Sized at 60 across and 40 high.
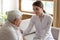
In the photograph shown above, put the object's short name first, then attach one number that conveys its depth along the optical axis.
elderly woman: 2.17
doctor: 2.96
